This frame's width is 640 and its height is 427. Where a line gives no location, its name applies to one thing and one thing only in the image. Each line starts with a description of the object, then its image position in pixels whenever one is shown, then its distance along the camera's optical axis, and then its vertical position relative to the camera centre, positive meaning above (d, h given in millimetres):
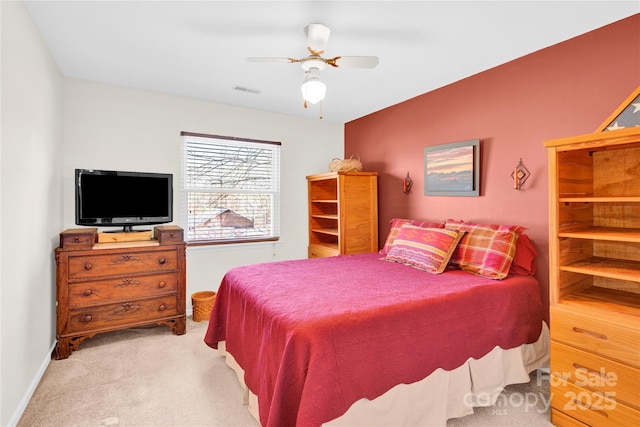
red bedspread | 1490 -667
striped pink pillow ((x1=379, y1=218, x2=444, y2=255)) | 3082 -172
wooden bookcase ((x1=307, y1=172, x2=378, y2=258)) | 3895 -76
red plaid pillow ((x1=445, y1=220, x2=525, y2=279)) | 2381 -322
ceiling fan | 2133 +984
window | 3850 +237
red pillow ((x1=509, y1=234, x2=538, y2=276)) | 2473 -385
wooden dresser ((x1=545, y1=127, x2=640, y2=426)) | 1675 -474
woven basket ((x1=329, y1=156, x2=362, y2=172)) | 4070 +538
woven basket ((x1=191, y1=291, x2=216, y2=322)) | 3535 -1091
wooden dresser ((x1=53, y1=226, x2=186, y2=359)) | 2717 -692
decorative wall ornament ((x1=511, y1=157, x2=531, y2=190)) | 2662 +272
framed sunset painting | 3039 +388
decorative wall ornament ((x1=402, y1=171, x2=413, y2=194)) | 3738 +276
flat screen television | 3027 +98
